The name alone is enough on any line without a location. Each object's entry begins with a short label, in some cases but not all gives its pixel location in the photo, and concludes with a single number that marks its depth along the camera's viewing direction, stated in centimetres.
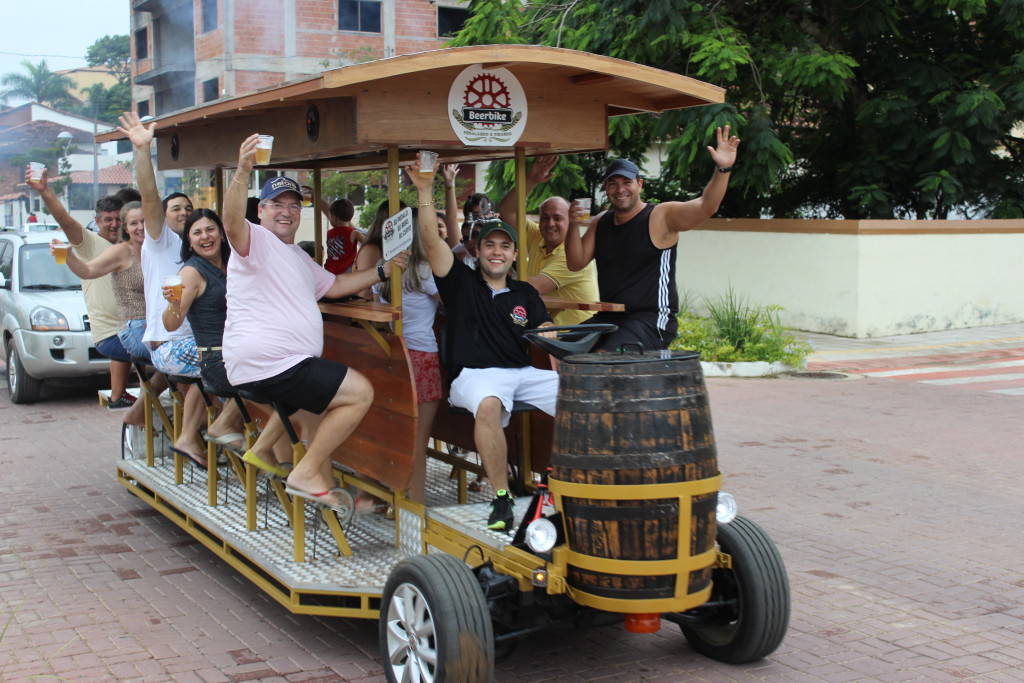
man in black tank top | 542
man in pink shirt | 498
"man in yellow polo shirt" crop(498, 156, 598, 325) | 626
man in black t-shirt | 494
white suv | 1109
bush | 1302
